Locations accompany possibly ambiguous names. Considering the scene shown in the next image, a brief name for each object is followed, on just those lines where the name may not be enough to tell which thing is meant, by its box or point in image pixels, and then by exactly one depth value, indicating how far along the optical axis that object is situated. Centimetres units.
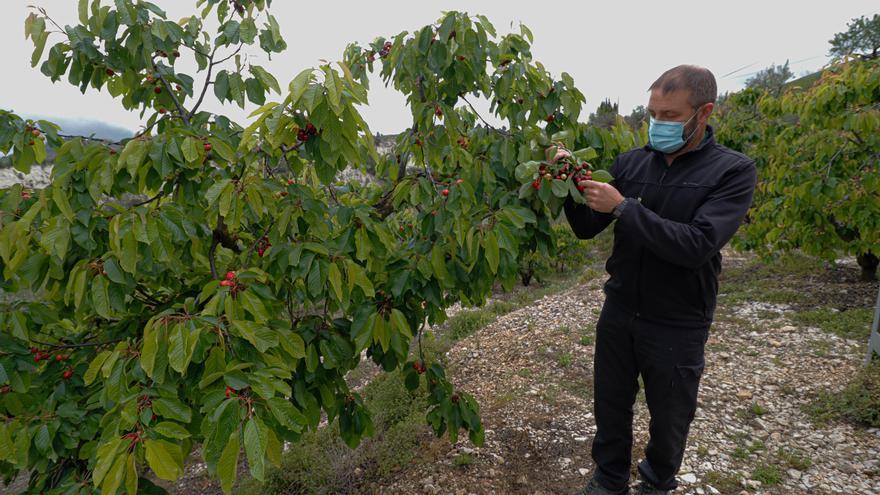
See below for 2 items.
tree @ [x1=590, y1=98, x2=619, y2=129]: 2213
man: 177
